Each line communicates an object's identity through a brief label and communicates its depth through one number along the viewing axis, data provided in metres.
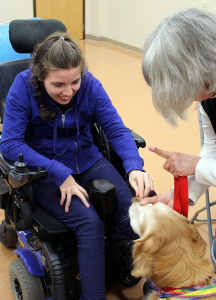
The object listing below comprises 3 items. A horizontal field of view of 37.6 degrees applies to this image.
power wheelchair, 1.30
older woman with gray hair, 0.98
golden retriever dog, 1.10
